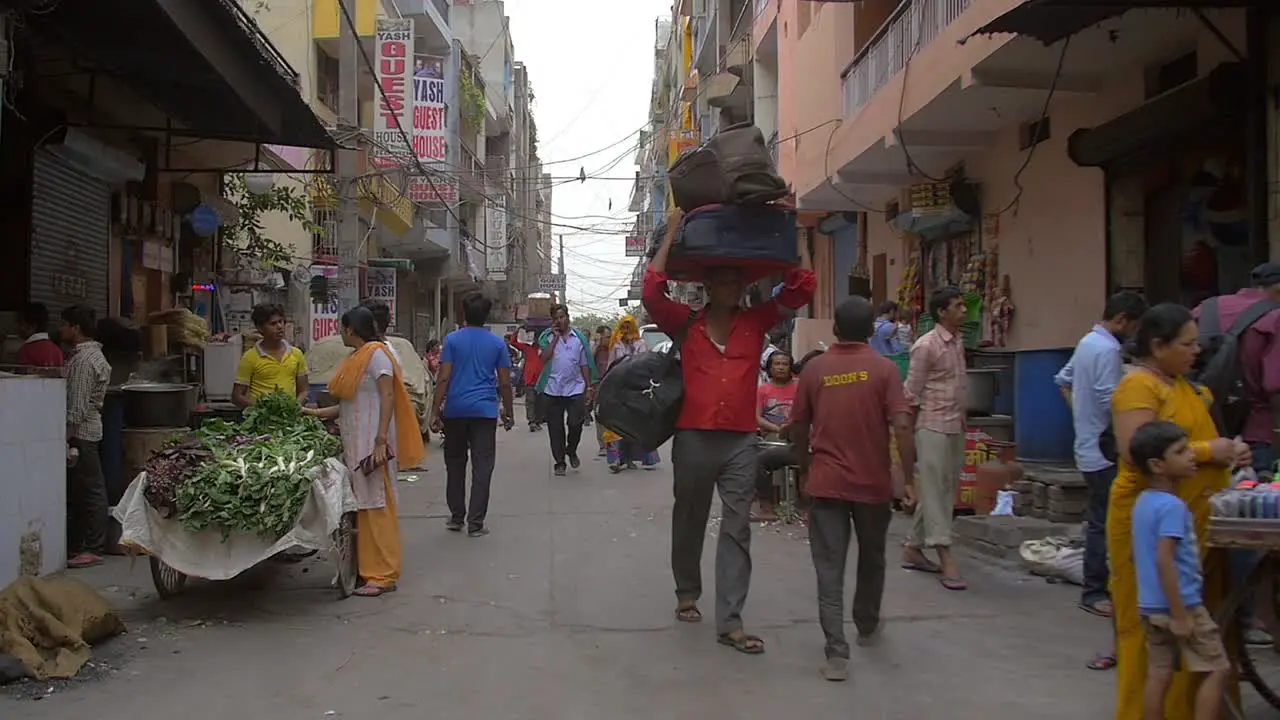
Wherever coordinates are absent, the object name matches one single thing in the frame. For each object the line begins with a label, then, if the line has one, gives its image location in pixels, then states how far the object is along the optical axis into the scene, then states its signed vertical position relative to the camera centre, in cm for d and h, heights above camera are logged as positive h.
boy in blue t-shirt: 378 -73
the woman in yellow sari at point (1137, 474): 407 -34
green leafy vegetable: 602 -69
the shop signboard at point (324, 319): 1989 +73
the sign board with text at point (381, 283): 2605 +179
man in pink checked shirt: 714 -32
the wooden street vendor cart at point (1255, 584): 397 -84
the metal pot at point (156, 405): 848 -36
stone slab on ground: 791 -120
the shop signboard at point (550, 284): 7000 +484
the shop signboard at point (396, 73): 2136 +554
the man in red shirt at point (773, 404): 964 -36
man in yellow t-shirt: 852 -5
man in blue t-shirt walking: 864 -26
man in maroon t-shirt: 530 -41
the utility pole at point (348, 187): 1502 +237
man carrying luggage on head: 569 -23
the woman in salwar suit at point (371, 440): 683 -49
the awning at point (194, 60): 760 +232
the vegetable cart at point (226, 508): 604 -82
